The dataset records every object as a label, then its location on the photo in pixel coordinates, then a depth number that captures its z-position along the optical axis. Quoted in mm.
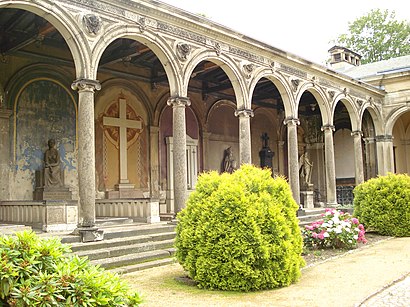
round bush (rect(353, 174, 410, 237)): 11352
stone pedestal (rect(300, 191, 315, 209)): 18844
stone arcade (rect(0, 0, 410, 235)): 9148
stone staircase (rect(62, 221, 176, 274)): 7488
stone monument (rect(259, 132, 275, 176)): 19703
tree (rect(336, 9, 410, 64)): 34656
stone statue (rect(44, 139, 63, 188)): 11609
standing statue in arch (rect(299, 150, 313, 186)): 20906
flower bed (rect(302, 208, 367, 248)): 9203
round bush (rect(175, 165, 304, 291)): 5852
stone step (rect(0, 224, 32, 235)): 7949
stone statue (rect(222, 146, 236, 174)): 17609
